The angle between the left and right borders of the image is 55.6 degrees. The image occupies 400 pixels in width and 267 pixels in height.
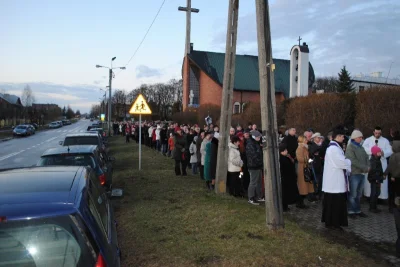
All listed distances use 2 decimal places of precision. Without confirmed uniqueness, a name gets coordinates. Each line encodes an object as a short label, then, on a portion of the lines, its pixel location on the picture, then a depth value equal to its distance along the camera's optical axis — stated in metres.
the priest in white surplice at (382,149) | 8.95
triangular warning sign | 12.90
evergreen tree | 50.04
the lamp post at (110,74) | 43.79
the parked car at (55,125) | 84.06
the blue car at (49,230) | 2.48
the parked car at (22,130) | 49.06
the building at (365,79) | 64.26
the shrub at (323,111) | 17.50
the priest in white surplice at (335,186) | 6.71
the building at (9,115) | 73.25
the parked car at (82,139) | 13.55
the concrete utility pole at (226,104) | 8.82
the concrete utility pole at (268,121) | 5.99
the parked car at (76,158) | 7.57
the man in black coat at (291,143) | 9.14
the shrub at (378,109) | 14.29
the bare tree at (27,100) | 112.00
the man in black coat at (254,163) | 8.58
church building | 57.03
